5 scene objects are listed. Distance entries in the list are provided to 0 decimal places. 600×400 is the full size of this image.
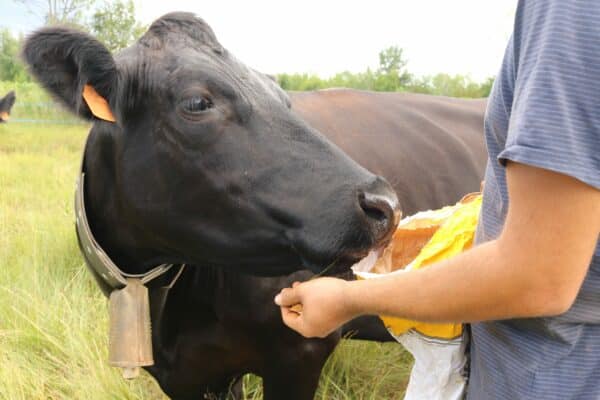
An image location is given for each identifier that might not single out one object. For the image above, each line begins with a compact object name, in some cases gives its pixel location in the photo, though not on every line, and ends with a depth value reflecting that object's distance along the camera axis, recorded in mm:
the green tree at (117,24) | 15781
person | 896
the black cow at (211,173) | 1641
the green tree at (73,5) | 18159
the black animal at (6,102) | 9148
